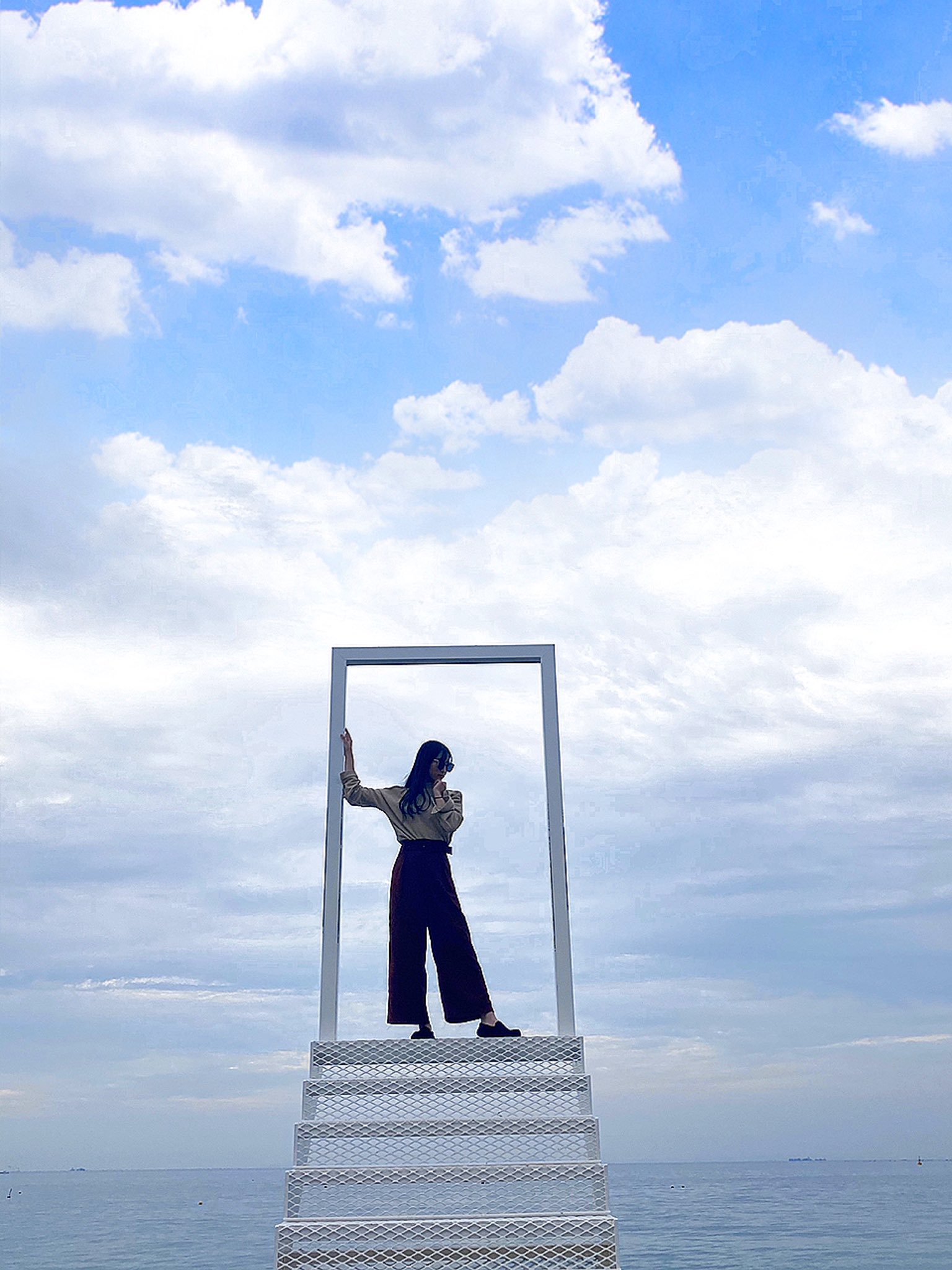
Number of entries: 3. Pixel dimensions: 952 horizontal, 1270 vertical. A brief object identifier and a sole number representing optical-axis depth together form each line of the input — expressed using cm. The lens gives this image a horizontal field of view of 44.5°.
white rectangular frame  563
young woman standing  563
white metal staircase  395
